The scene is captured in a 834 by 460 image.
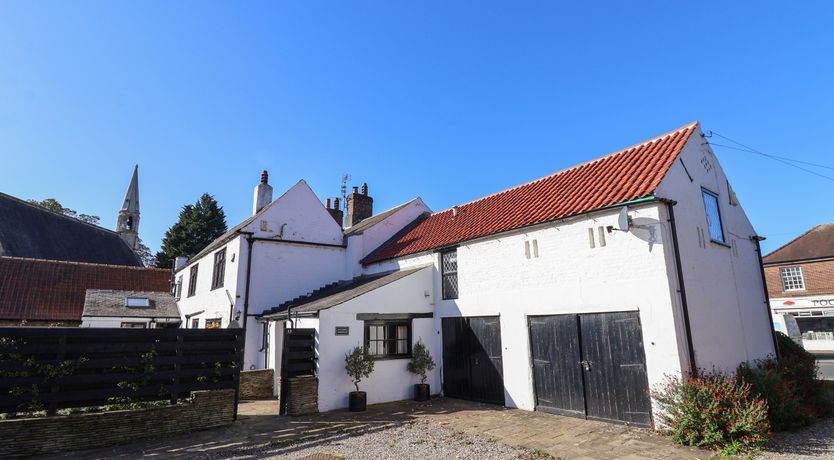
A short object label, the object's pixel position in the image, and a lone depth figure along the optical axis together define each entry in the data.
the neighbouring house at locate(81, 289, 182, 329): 20.30
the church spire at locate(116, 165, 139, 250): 52.56
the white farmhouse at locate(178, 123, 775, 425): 9.20
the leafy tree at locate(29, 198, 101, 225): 50.16
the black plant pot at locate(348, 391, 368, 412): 11.40
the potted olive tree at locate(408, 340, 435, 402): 12.68
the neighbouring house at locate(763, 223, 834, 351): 29.48
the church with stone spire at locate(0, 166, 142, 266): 35.38
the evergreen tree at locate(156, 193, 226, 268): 46.22
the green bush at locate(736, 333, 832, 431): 8.41
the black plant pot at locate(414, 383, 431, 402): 12.66
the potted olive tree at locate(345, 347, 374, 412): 11.44
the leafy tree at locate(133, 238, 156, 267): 60.34
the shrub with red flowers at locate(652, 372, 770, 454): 7.05
